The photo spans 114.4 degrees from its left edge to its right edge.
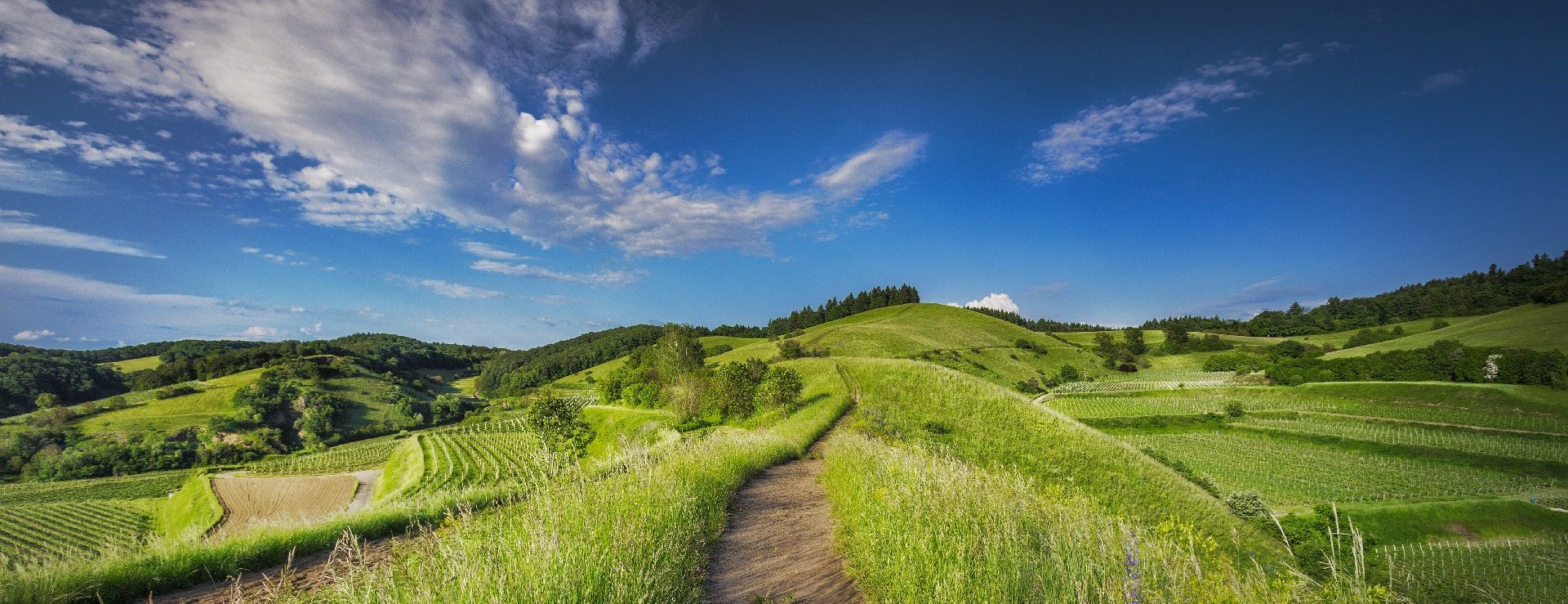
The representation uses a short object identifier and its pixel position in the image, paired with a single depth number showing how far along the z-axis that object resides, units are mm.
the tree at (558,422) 43750
